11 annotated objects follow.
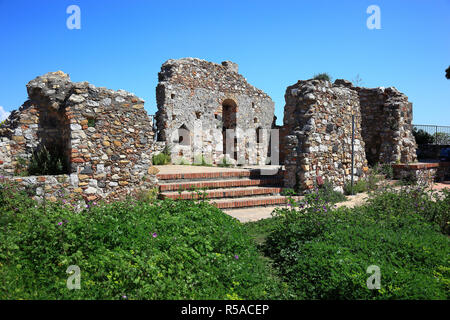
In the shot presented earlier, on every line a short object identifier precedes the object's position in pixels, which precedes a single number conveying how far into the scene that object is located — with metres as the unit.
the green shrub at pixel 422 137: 18.59
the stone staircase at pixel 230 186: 8.30
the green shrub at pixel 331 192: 8.76
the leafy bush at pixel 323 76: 19.39
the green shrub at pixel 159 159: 12.49
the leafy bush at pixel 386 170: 11.55
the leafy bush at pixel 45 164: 7.05
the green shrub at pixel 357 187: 10.09
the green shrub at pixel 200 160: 14.30
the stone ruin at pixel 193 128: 7.16
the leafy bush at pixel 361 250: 3.36
